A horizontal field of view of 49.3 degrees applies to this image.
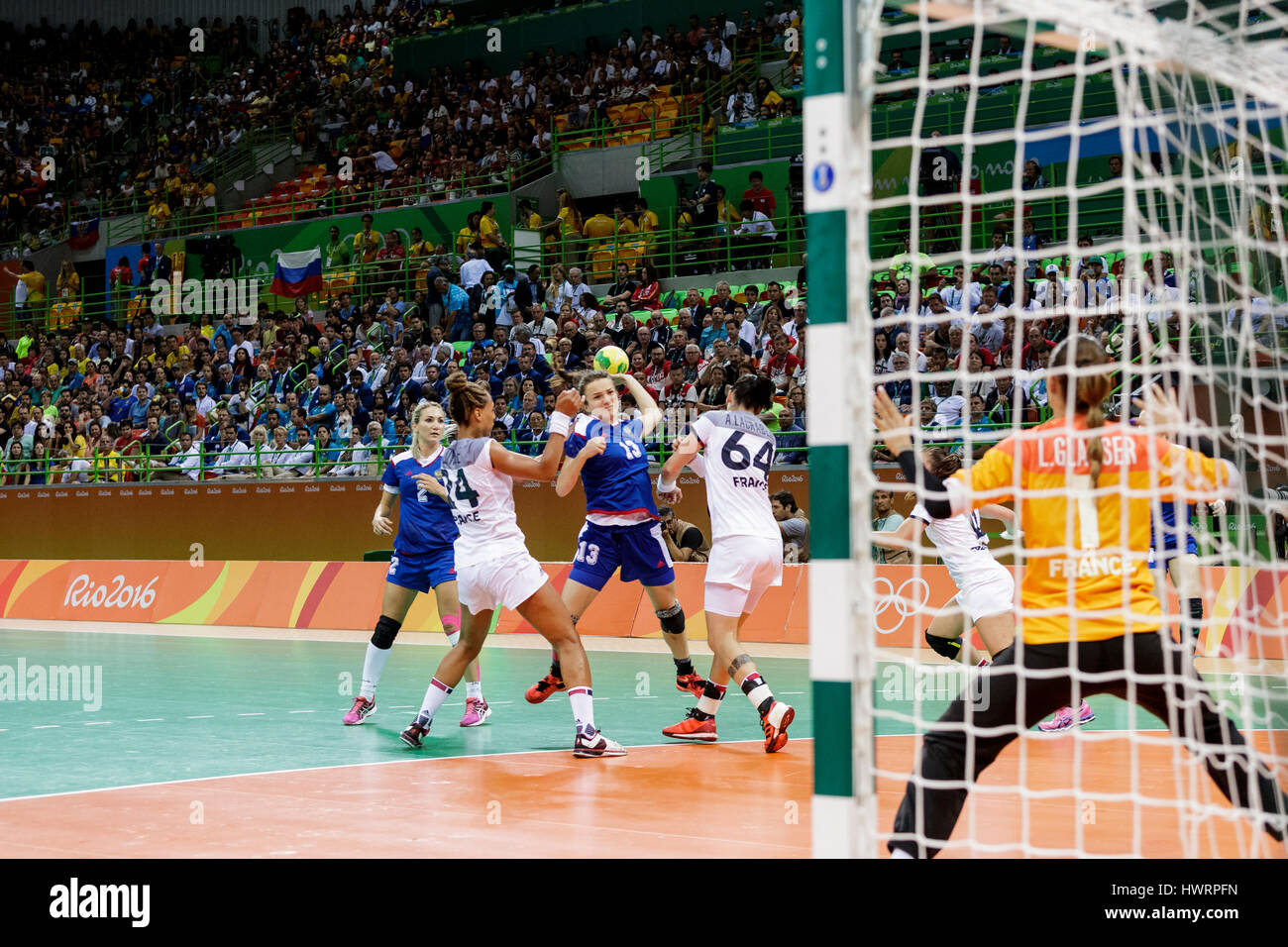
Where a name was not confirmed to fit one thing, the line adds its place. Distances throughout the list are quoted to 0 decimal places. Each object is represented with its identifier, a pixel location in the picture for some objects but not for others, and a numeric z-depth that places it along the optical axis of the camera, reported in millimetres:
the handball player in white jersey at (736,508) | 8914
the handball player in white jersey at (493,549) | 8602
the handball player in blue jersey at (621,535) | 9742
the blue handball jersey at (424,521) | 10258
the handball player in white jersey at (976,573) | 9008
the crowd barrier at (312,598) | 14438
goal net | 4469
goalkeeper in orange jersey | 5031
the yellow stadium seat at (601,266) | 26888
